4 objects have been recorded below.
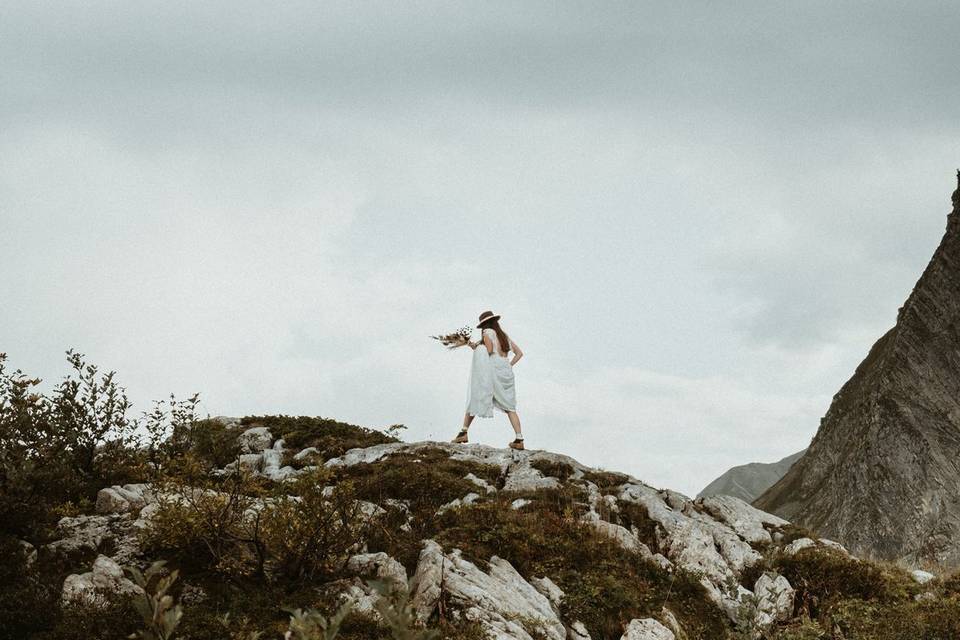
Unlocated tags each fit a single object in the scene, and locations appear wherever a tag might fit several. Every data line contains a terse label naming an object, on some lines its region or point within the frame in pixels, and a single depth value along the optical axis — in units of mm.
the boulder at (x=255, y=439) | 21016
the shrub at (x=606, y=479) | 17453
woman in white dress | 21578
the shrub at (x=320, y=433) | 20750
